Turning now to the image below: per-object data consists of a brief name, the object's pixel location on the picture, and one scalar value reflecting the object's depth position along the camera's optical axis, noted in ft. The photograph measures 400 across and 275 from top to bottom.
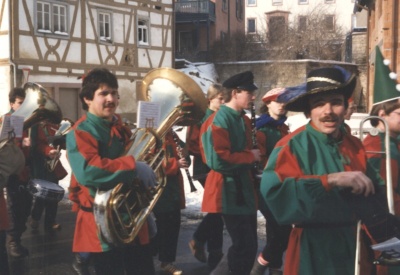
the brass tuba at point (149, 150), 11.80
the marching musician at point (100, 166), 11.50
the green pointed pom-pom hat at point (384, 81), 11.02
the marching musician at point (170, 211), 17.48
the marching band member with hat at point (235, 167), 15.12
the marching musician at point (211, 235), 18.79
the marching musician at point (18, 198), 20.16
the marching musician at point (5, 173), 14.06
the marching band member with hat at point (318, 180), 8.86
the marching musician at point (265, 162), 16.26
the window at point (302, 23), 99.91
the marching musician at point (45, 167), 22.63
